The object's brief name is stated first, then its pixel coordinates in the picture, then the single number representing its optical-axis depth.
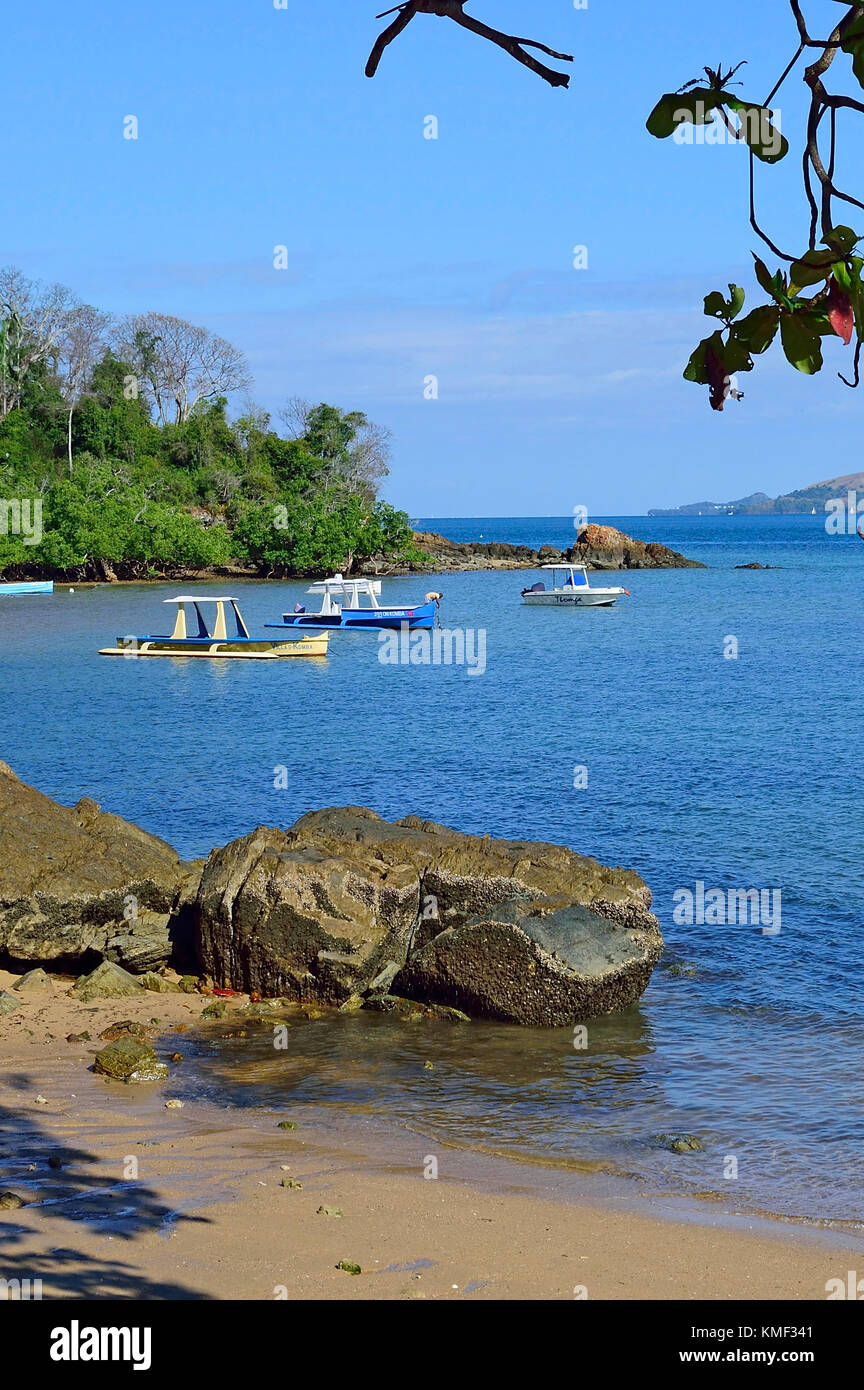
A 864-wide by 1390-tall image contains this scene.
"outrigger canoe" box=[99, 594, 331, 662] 57.28
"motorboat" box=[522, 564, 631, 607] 89.06
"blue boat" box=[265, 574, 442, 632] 70.69
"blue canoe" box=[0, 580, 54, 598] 93.31
